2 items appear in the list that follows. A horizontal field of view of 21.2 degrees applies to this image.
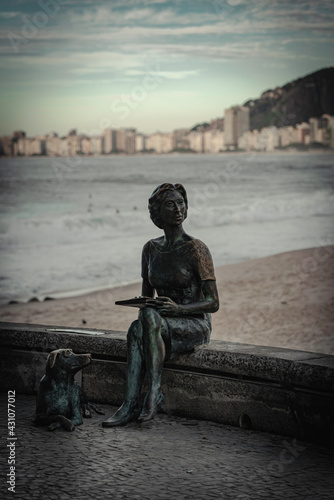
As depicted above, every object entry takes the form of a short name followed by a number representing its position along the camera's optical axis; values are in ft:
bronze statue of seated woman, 18.47
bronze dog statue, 18.53
